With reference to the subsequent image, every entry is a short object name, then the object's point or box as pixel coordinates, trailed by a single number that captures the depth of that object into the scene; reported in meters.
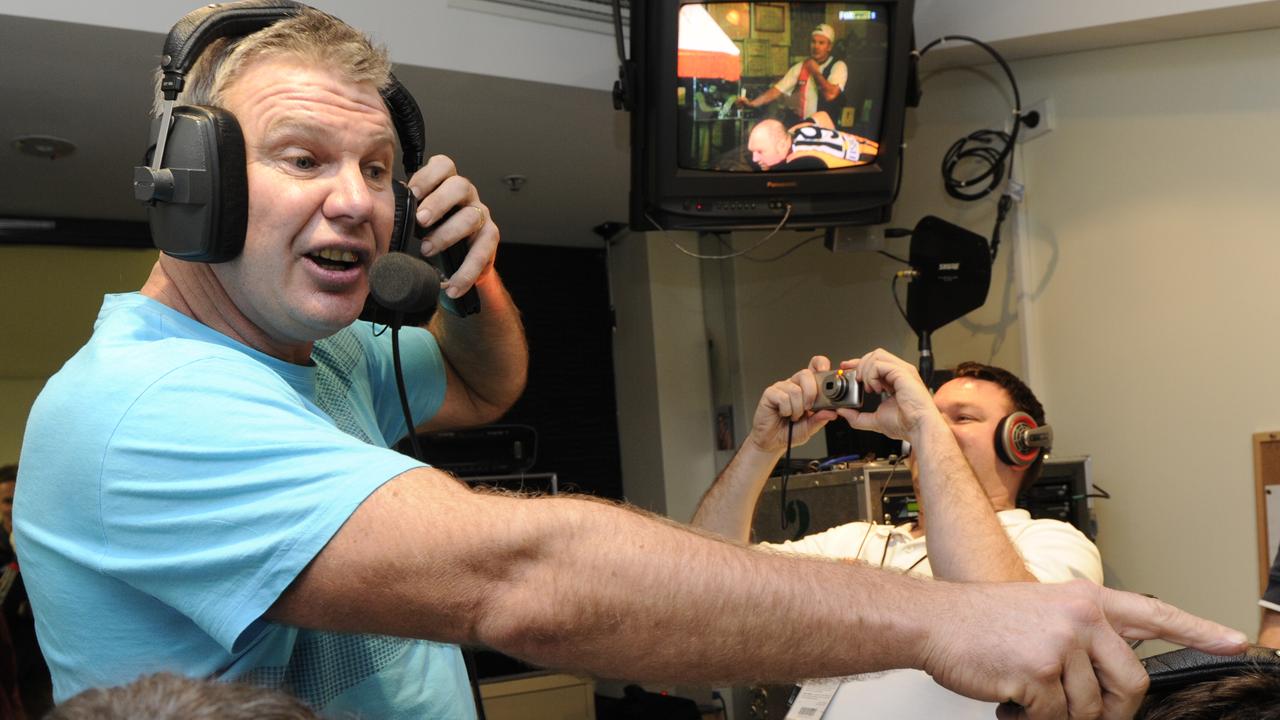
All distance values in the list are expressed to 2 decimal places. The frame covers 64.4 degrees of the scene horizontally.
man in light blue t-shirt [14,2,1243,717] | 0.64
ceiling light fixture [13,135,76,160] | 3.49
